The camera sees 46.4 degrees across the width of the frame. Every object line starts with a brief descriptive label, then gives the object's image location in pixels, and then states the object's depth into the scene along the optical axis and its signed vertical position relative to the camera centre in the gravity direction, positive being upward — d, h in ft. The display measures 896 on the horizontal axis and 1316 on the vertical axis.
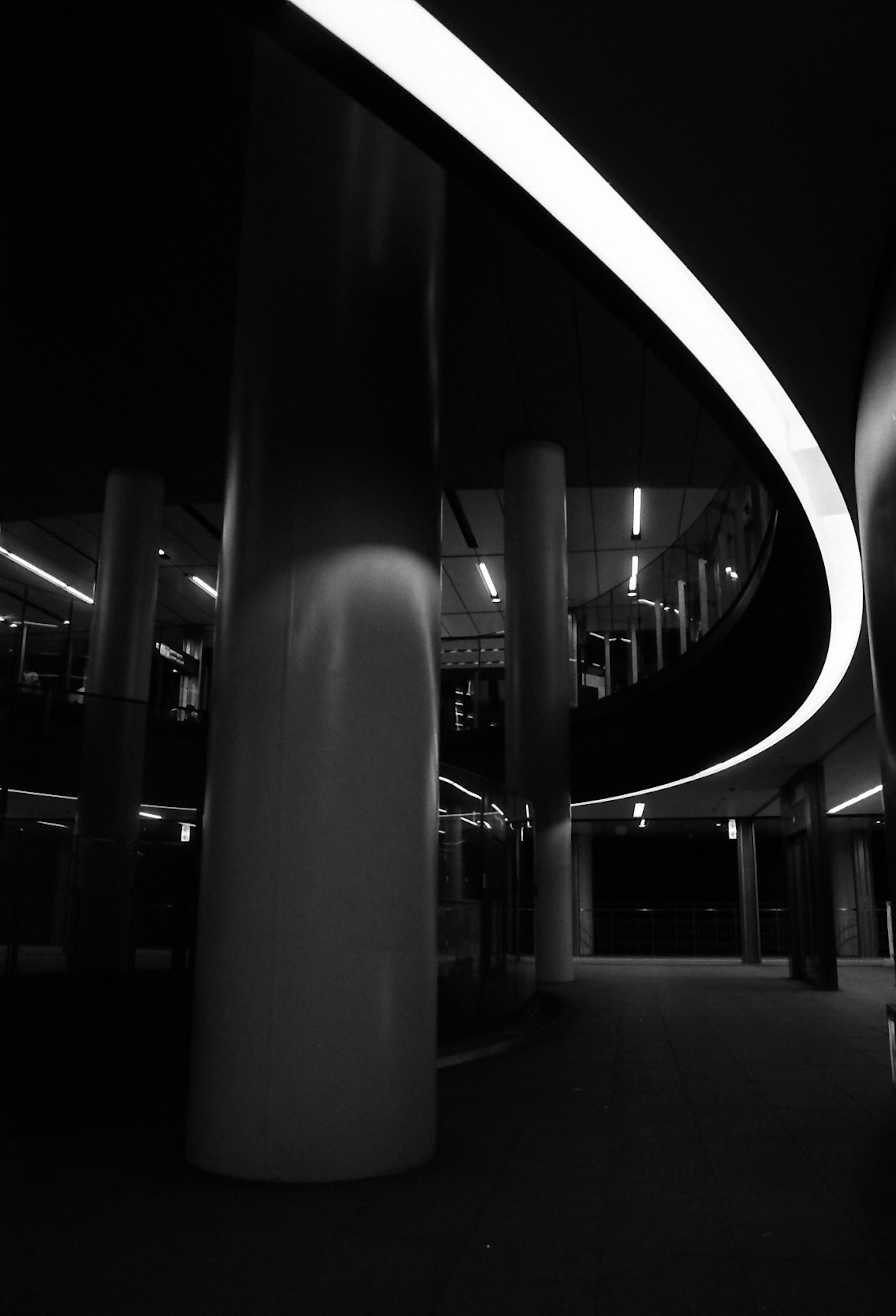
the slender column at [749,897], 80.12 +0.60
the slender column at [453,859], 28.89 +1.19
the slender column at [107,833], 21.71 +1.38
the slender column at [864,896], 92.68 +0.90
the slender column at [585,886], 99.45 +1.68
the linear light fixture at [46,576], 72.90 +23.22
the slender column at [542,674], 47.06 +10.34
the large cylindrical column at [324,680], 14.66 +3.26
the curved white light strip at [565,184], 11.17 +8.73
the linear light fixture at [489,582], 75.51 +23.45
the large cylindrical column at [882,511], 14.61 +5.98
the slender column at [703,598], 45.73 +13.15
